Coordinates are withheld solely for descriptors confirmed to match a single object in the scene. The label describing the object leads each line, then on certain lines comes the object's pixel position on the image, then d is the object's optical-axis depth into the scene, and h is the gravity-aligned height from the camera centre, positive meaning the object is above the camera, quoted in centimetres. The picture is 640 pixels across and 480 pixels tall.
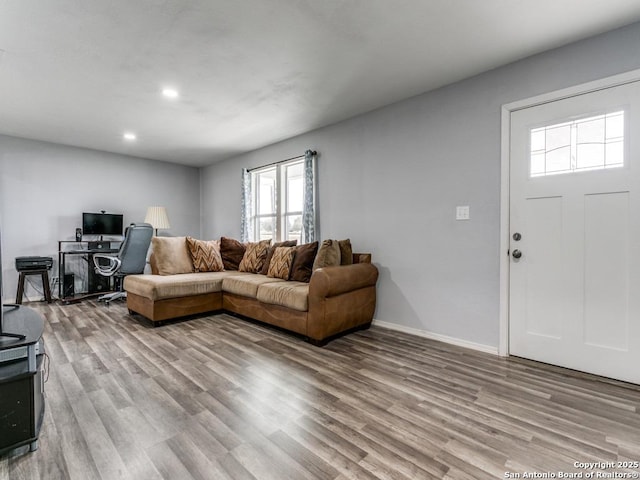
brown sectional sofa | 292 -69
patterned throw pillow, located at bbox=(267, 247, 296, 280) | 378 -36
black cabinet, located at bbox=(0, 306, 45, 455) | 140 -72
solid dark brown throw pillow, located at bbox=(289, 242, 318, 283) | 362 -34
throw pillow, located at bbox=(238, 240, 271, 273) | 434 -33
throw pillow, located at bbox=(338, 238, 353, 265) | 351 -22
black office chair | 448 -34
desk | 489 -38
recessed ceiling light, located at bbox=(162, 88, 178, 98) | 315 +146
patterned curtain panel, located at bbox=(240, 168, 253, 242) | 545 +42
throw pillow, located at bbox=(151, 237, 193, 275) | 409 -29
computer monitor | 519 +19
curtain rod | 429 +113
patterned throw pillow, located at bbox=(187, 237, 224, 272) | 439 -32
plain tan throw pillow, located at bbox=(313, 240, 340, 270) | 327 -23
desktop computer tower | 493 -79
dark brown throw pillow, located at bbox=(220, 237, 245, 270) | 475 -29
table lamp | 563 +32
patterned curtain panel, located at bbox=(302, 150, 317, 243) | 427 +49
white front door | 218 -1
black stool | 442 -68
